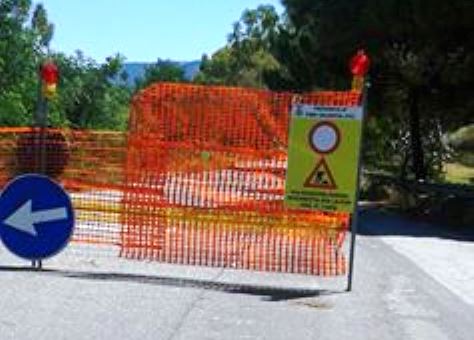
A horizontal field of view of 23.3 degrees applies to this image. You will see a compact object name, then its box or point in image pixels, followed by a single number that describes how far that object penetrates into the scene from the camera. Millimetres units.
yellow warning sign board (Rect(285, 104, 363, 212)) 11812
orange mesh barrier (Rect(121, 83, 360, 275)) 12562
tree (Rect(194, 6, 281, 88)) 111006
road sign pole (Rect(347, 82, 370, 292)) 11695
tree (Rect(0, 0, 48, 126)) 33344
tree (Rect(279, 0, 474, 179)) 27656
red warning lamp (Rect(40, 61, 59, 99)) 12141
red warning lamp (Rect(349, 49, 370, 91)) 12205
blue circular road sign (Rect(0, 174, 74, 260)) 11758
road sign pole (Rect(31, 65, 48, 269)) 12161
